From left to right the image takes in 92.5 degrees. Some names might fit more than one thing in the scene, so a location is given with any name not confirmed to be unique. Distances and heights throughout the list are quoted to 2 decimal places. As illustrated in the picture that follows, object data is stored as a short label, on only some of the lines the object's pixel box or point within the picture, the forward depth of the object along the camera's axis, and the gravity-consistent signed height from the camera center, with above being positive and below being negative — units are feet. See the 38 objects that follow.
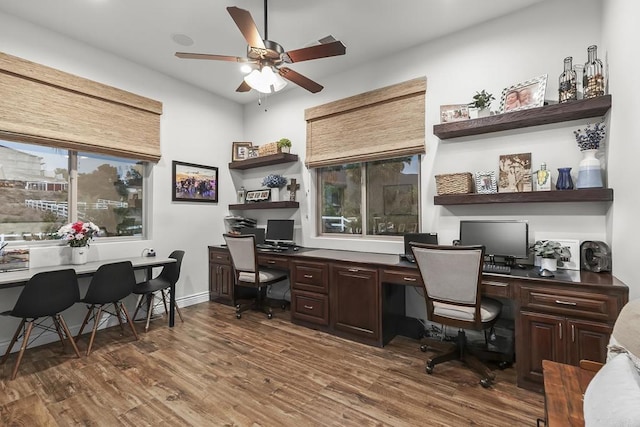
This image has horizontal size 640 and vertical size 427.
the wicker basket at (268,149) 14.56 +3.15
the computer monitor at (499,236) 8.57 -0.67
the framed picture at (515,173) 8.95 +1.20
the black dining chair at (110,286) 9.48 -2.30
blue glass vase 8.23 +0.92
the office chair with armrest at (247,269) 12.01 -2.24
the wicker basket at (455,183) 9.64 +0.97
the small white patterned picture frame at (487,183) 9.39 +0.95
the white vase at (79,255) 10.54 -1.41
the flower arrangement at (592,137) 7.90 +1.99
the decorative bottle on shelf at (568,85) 8.11 +3.44
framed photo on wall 14.16 +1.52
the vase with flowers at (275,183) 14.85 +1.49
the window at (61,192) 10.09 +0.82
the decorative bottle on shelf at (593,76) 7.69 +3.51
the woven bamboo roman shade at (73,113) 9.63 +3.64
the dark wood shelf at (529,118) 7.68 +2.66
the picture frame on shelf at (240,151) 16.42 +3.39
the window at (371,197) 11.94 +0.70
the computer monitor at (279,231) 14.20 -0.80
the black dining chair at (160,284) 11.13 -2.66
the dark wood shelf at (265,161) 14.25 +2.59
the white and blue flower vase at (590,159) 7.84 +1.42
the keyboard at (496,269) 7.90 -1.46
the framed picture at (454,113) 9.84 +3.29
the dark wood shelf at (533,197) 7.59 +0.46
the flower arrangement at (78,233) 10.36 -0.64
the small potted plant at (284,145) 14.47 +3.26
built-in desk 6.70 -2.45
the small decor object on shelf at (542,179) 8.53 +0.97
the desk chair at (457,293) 7.42 -2.03
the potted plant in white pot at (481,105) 9.36 +3.35
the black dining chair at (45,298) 8.13 -2.33
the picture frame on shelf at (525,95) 8.52 +3.41
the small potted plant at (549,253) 7.76 -1.03
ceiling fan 7.36 +4.22
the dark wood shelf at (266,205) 14.37 +0.41
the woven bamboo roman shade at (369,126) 11.23 +3.56
